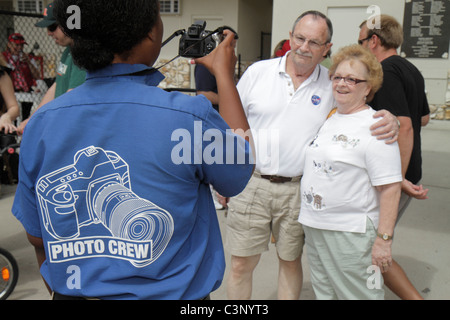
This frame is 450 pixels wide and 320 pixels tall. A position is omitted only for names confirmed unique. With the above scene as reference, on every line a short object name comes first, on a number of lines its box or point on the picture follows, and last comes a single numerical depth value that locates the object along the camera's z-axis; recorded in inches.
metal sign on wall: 400.5
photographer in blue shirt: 45.2
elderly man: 103.6
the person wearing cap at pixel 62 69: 123.1
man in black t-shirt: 103.6
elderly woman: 91.1
